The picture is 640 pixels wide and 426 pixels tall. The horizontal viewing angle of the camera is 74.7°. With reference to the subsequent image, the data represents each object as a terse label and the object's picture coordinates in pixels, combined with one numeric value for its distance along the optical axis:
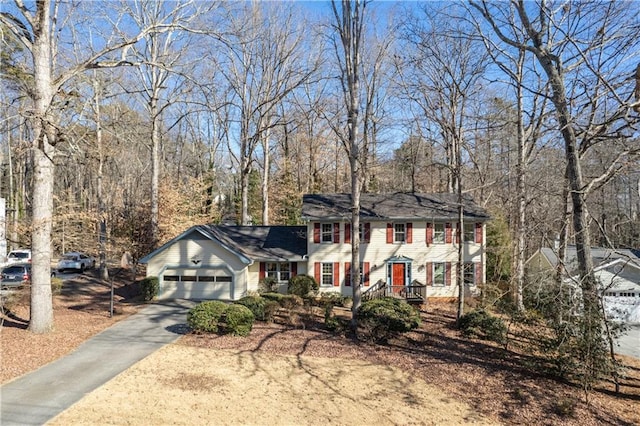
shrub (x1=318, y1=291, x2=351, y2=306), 20.23
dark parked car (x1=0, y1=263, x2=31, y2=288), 21.17
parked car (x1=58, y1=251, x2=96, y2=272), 29.44
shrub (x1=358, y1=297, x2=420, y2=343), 14.53
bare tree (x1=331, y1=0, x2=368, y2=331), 15.38
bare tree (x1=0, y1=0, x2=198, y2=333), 12.47
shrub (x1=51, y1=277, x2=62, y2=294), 19.46
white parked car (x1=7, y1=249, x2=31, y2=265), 30.64
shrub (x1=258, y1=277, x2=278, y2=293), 22.03
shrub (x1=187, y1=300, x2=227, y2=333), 14.25
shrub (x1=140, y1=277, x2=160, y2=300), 20.30
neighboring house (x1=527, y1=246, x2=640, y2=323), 19.22
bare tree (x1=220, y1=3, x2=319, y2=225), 28.05
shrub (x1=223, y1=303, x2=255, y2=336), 14.27
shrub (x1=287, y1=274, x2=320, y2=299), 21.30
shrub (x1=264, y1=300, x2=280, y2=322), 16.50
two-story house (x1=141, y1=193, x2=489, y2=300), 22.41
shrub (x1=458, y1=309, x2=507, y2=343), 14.86
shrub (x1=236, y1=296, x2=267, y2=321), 16.30
